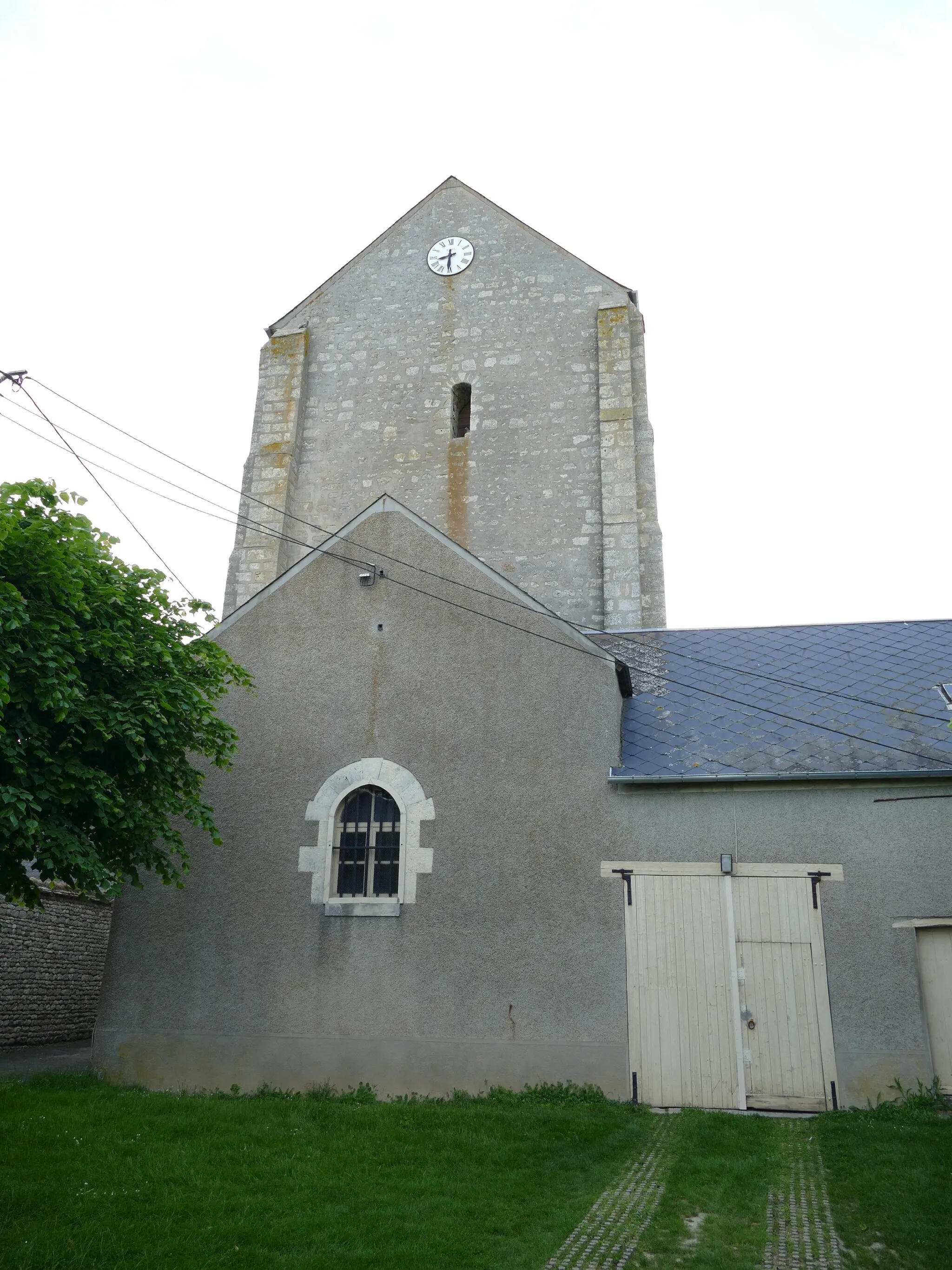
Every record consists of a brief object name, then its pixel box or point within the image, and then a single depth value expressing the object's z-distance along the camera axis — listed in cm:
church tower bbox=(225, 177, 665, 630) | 1922
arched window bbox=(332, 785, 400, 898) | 1185
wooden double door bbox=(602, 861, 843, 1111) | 1030
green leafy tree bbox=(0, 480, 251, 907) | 896
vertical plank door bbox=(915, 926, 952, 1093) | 1005
